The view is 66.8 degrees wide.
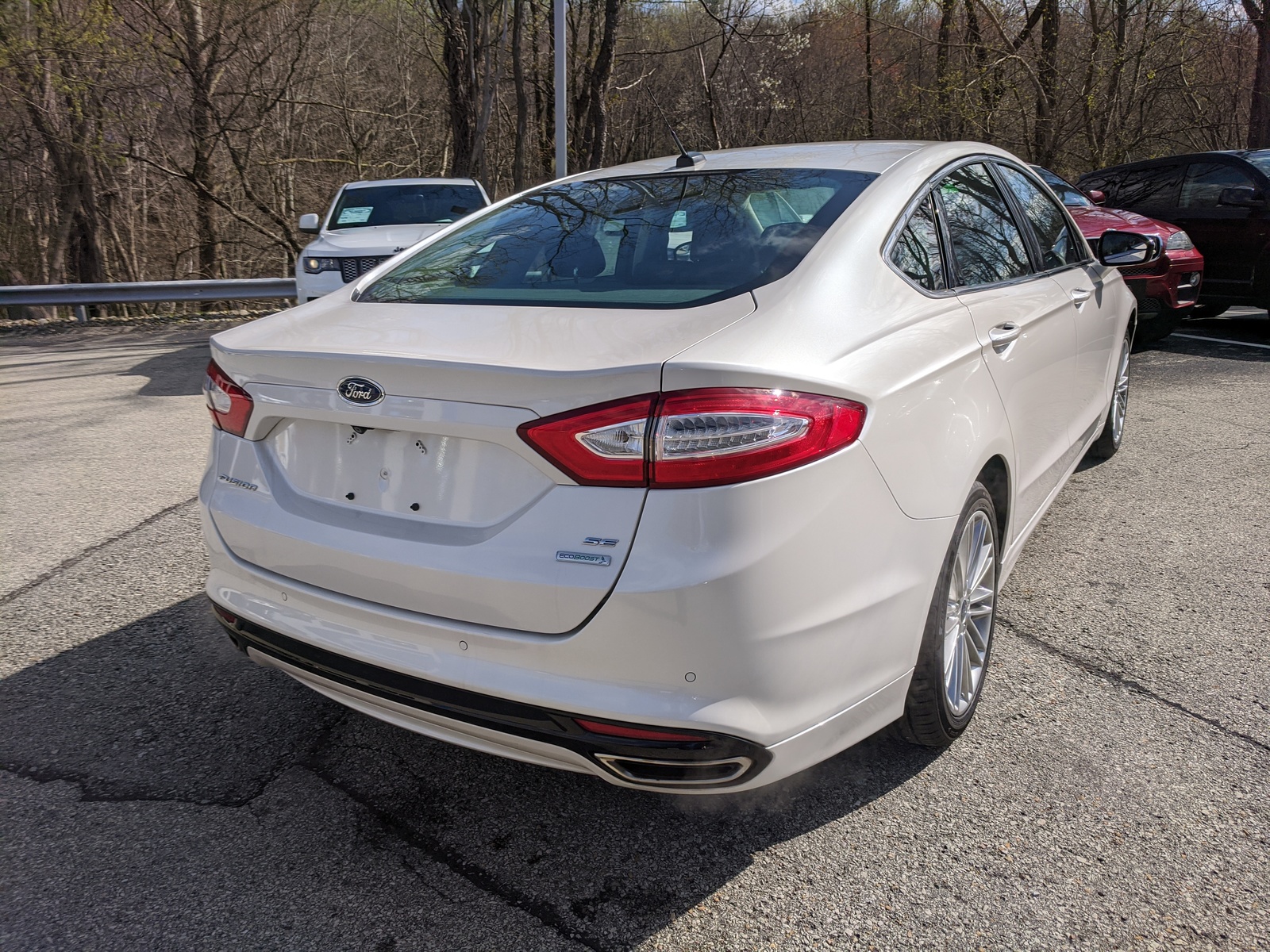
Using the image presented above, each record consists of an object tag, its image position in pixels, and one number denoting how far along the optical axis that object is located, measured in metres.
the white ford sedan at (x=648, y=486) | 1.88
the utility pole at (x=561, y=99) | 11.81
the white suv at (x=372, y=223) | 8.82
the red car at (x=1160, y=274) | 8.37
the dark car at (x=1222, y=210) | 9.38
